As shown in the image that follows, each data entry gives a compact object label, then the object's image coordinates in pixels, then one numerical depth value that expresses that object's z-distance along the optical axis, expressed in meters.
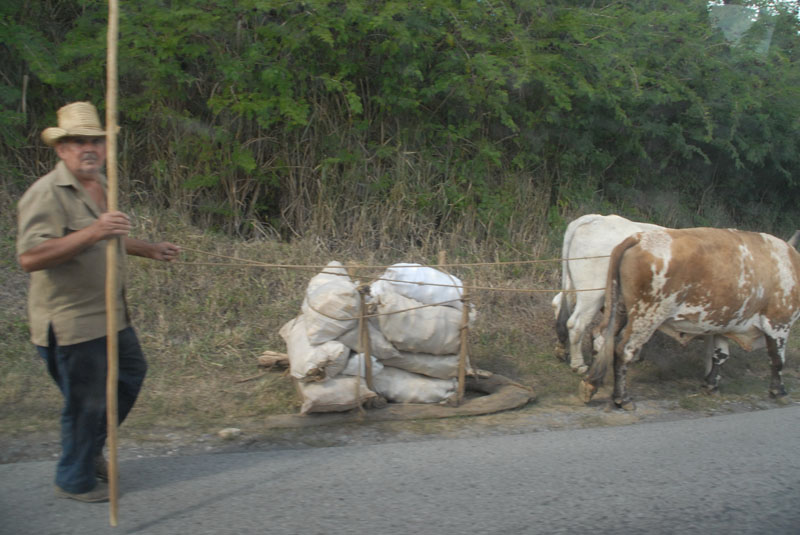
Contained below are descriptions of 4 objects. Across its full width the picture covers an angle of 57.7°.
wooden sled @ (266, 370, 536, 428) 5.21
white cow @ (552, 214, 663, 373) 7.09
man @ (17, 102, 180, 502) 3.51
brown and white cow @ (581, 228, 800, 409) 6.14
